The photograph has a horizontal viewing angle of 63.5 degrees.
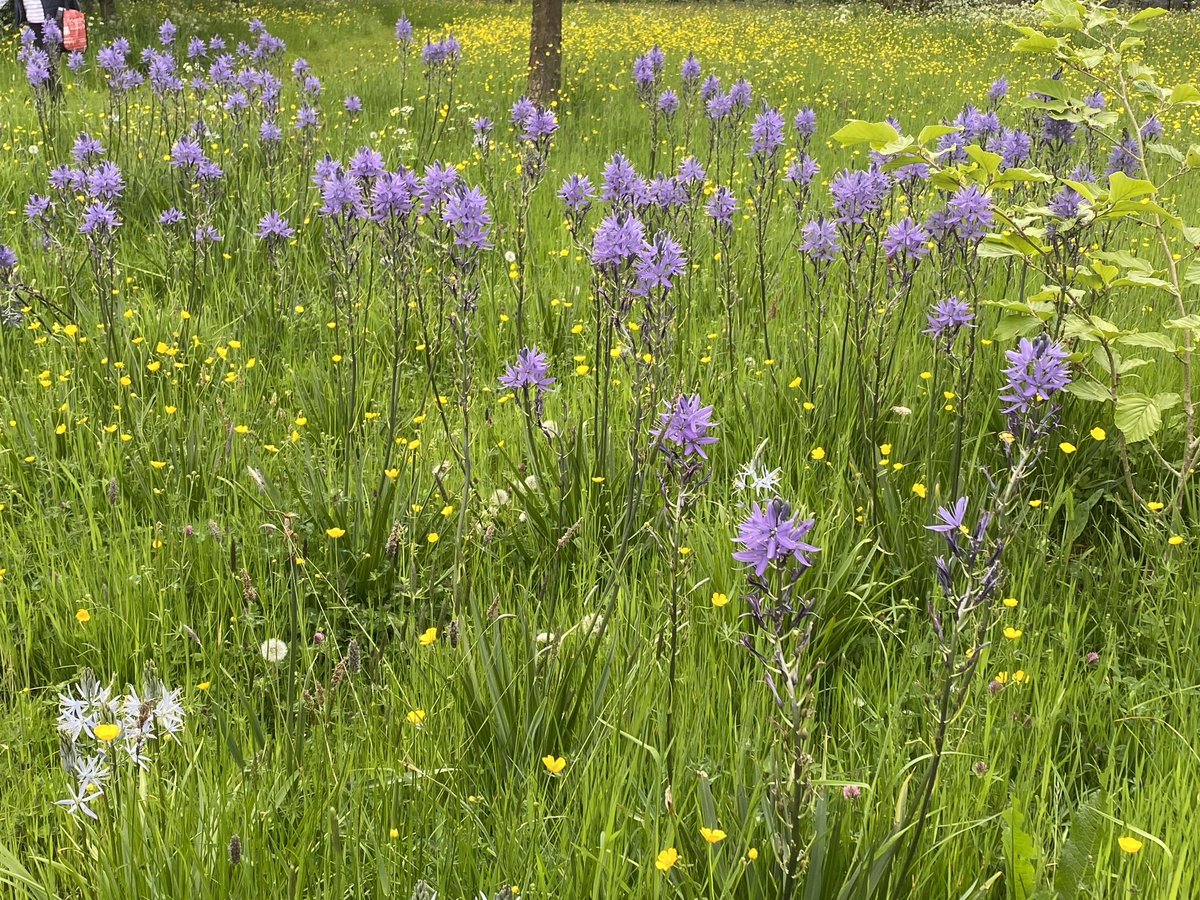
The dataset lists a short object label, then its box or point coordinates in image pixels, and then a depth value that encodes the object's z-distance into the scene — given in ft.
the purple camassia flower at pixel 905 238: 9.14
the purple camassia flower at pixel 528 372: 7.67
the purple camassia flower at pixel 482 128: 14.33
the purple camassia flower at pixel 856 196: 9.18
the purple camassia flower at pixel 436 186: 8.83
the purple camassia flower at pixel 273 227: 11.69
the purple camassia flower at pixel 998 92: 14.79
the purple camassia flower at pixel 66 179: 11.59
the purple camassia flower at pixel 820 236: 10.24
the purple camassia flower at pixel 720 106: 15.03
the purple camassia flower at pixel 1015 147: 11.39
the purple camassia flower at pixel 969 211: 8.75
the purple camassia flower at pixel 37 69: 16.35
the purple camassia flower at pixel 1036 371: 5.84
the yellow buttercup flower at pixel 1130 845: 4.71
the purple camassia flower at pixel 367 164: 9.46
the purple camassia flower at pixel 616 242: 7.22
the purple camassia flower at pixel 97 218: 10.55
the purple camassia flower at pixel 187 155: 12.49
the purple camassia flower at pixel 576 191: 9.72
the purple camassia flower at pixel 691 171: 11.35
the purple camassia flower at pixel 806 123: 13.61
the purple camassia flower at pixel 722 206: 11.08
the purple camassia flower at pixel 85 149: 13.06
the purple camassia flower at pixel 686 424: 5.15
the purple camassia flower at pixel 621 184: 8.98
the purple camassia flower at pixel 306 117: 16.24
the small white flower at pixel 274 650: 6.87
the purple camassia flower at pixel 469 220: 8.26
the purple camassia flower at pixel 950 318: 8.66
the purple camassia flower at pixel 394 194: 8.54
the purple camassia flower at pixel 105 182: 11.15
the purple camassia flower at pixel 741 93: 14.90
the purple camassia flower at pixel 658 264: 7.14
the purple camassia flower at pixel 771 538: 3.91
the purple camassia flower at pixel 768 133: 11.82
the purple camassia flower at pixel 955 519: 3.84
